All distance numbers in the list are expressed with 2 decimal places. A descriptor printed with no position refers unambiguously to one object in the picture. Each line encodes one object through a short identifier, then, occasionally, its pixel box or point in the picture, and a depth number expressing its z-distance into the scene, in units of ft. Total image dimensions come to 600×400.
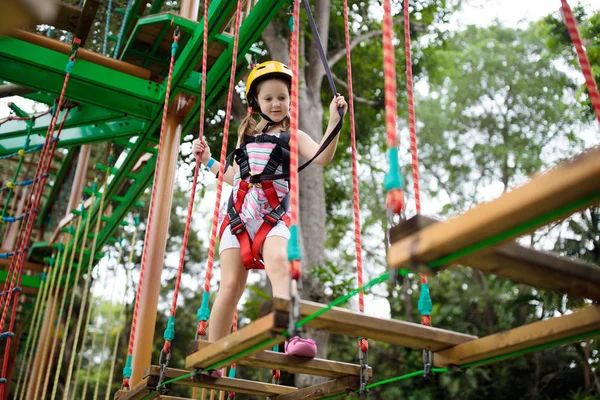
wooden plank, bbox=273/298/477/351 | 6.06
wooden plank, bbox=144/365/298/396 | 8.25
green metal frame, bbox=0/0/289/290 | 13.50
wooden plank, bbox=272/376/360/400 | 8.47
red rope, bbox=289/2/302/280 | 6.04
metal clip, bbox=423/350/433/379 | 7.27
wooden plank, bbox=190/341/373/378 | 7.52
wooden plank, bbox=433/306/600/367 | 5.87
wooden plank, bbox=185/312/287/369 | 5.78
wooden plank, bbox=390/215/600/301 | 4.98
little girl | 8.89
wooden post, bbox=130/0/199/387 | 13.51
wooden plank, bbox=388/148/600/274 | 3.94
